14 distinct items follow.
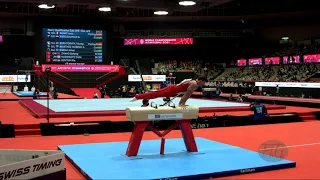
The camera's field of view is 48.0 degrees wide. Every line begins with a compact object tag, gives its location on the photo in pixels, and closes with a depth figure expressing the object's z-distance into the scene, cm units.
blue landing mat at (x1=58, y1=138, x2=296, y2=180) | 492
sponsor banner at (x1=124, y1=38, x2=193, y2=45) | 3403
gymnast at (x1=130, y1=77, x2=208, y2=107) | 636
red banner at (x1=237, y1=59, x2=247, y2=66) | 3455
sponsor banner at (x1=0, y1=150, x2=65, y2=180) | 362
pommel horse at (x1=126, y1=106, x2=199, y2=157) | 605
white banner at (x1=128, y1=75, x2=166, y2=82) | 2856
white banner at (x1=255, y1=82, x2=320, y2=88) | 2122
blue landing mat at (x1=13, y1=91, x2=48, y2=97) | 2025
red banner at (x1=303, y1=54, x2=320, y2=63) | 2665
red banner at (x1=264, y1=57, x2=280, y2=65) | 3081
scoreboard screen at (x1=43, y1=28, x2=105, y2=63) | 2775
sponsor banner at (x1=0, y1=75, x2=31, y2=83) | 2516
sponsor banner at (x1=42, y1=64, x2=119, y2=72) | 2671
